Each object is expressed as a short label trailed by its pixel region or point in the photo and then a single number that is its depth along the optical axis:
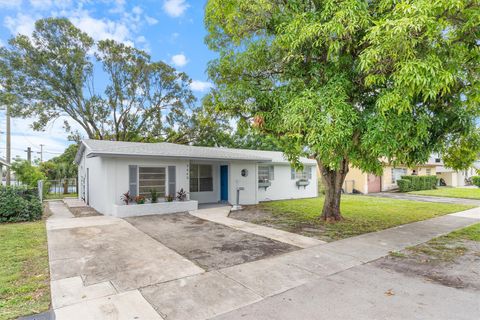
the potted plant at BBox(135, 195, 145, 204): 10.82
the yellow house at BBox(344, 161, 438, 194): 21.86
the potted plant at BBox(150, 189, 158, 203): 11.27
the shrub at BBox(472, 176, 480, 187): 26.96
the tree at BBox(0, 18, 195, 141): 20.59
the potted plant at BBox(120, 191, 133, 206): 10.86
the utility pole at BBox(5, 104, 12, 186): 18.39
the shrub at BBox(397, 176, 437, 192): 23.02
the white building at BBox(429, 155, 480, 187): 30.62
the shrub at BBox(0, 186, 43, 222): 9.27
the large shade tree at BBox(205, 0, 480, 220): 5.45
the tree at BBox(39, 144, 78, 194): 22.83
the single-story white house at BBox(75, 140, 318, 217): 10.85
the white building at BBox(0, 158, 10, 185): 16.95
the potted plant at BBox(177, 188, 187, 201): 12.12
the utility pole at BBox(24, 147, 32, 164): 27.85
